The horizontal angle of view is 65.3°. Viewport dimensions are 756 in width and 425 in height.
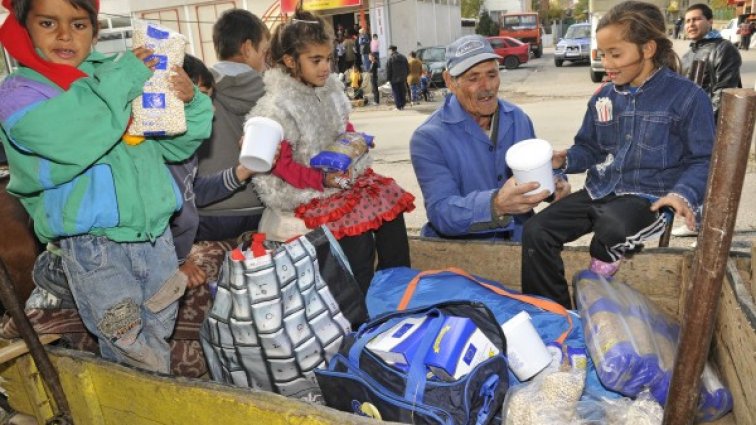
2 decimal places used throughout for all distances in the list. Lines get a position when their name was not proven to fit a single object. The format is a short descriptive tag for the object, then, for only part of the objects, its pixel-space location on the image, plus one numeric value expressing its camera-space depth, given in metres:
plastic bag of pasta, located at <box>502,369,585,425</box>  1.83
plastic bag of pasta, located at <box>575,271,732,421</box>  2.07
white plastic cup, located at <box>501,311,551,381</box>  2.11
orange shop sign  24.00
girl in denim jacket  2.59
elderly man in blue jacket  2.95
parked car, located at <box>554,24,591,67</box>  24.28
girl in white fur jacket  2.81
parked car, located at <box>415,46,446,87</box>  21.14
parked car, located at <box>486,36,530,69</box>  27.67
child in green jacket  1.99
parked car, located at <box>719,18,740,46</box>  26.58
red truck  33.56
